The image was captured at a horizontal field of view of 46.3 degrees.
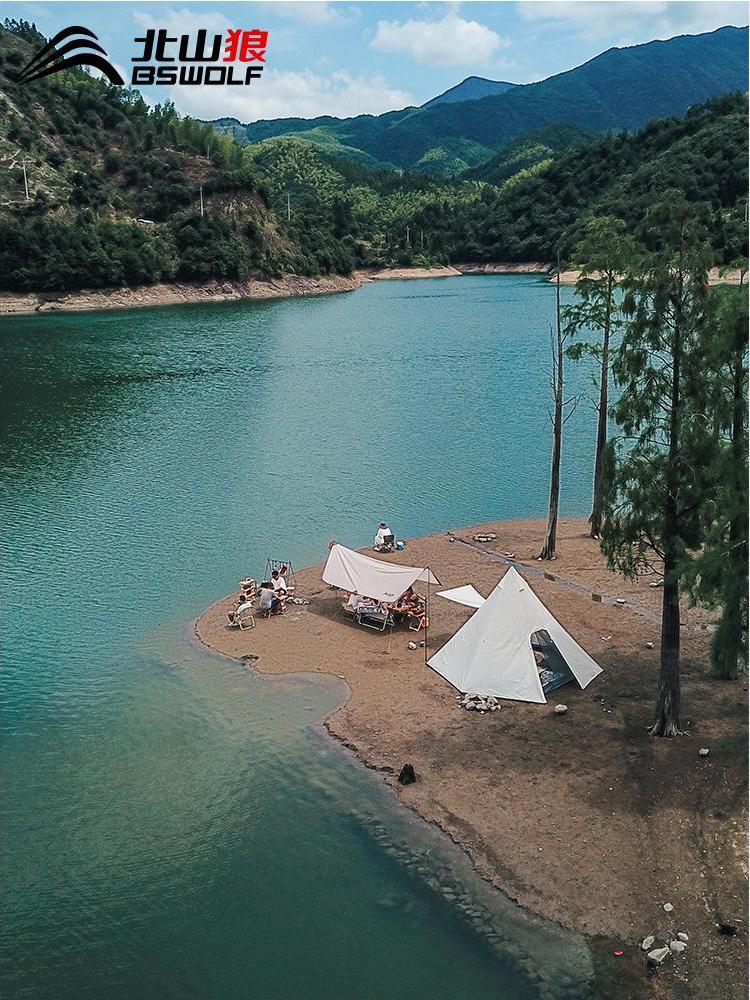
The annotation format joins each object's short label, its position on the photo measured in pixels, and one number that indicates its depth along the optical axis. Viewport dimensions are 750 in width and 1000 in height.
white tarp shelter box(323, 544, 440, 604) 23.14
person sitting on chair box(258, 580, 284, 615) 24.05
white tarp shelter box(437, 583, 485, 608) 23.38
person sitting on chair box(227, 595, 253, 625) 23.58
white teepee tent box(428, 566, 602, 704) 18.97
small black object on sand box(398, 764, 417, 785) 16.22
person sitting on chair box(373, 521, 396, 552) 28.31
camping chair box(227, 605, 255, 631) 23.50
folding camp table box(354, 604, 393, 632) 22.98
